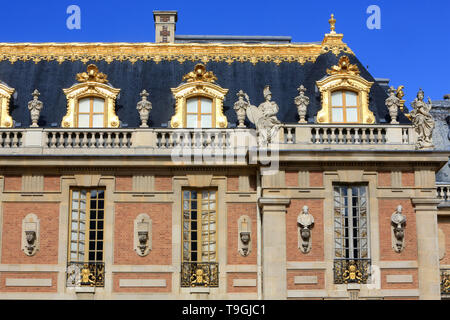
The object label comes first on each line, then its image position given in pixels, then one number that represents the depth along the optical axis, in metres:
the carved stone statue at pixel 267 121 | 26.06
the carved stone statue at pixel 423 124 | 26.16
